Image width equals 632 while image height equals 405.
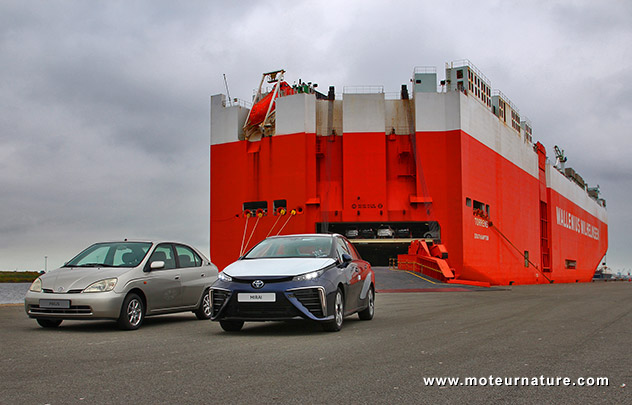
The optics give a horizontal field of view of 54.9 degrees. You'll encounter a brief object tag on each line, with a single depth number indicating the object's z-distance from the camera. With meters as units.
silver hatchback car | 9.17
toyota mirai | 8.50
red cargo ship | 43.31
